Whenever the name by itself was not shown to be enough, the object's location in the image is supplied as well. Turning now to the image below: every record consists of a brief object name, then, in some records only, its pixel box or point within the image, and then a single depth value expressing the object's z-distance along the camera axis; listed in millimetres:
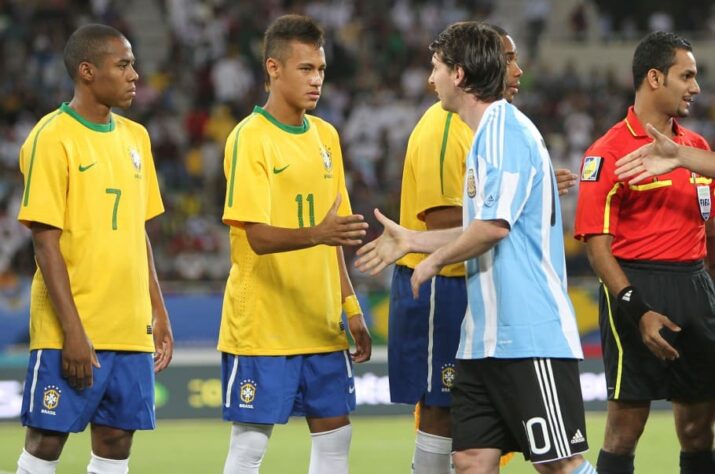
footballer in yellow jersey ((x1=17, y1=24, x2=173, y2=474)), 11023
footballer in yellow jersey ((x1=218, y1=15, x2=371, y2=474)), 11461
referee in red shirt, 12414
